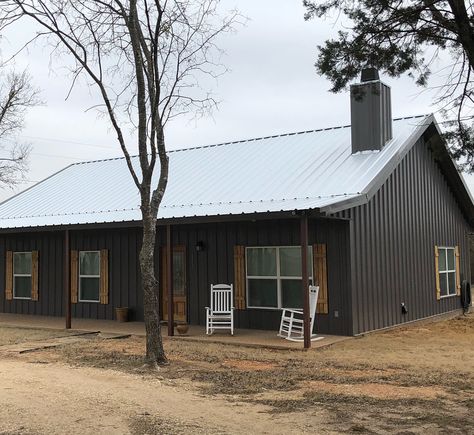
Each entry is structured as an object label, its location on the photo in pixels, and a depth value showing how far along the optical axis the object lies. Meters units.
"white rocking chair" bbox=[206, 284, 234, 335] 11.77
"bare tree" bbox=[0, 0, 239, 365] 8.76
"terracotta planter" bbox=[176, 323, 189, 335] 11.71
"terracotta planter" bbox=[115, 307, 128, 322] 14.26
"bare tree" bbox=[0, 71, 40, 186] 25.17
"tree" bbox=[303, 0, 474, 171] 5.39
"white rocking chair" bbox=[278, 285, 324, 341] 10.97
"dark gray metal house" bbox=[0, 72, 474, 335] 11.68
